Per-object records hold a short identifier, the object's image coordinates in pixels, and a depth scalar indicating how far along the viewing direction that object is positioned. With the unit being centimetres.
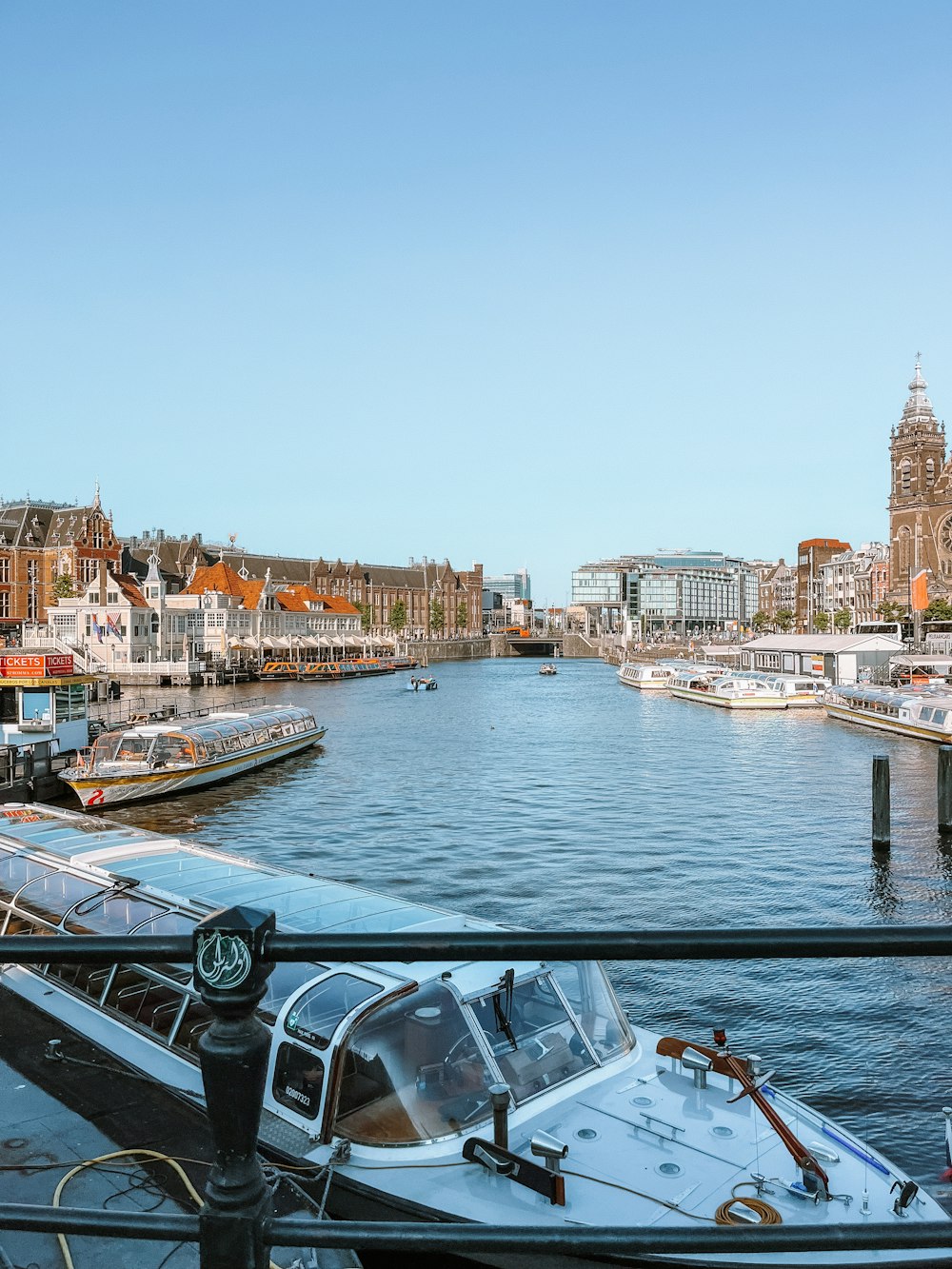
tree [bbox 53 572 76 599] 11844
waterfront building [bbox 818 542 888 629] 16762
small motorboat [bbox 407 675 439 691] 11179
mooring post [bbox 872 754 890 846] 3008
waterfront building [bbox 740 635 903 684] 9019
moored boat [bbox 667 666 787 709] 7914
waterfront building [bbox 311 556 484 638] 19100
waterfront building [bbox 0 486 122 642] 12131
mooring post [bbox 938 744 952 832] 3181
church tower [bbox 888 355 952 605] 14125
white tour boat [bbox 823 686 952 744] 5562
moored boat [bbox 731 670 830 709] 7825
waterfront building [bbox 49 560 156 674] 10731
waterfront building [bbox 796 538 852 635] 19222
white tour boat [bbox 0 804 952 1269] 866
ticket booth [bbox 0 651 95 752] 3984
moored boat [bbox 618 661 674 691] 10456
